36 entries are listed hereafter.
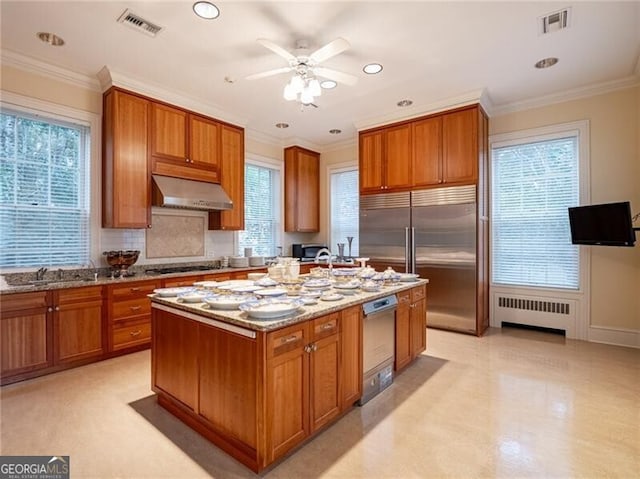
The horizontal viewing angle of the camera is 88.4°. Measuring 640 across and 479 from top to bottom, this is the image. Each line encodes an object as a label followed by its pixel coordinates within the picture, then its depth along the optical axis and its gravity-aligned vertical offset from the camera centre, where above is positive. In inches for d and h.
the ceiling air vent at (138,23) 109.7 +75.1
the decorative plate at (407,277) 132.9 -15.6
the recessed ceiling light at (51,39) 120.0 +75.2
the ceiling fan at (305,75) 116.0 +59.8
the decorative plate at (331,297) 92.9 -16.6
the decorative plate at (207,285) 111.5 -15.5
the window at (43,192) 132.8 +21.0
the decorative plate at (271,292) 93.4 -15.3
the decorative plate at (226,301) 81.0 -15.7
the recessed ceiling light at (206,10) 104.5 +74.7
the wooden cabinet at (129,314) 139.2 -32.6
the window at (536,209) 170.4 +16.6
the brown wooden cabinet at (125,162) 148.6 +36.3
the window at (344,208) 249.6 +24.6
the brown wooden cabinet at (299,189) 248.5 +38.6
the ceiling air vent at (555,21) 109.0 +74.8
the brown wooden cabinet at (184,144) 162.7 +50.7
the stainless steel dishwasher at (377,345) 101.3 -34.6
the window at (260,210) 229.6 +21.7
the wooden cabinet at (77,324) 126.4 -33.4
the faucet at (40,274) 134.5 -13.8
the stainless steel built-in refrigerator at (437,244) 170.9 -2.6
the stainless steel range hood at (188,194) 159.3 +23.5
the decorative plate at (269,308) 71.9 -15.8
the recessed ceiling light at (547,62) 137.5 +75.3
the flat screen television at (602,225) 137.3 +6.3
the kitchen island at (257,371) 70.6 -32.7
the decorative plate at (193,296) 90.0 -16.0
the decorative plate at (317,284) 109.2 -15.1
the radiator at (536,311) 169.6 -39.2
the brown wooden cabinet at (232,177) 193.0 +37.3
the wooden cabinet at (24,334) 115.2 -33.9
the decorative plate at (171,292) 98.2 -15.9
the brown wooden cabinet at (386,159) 191.6 +48.6
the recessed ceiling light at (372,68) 141.6 +75.2
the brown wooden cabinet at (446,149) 169.5 +48.8
